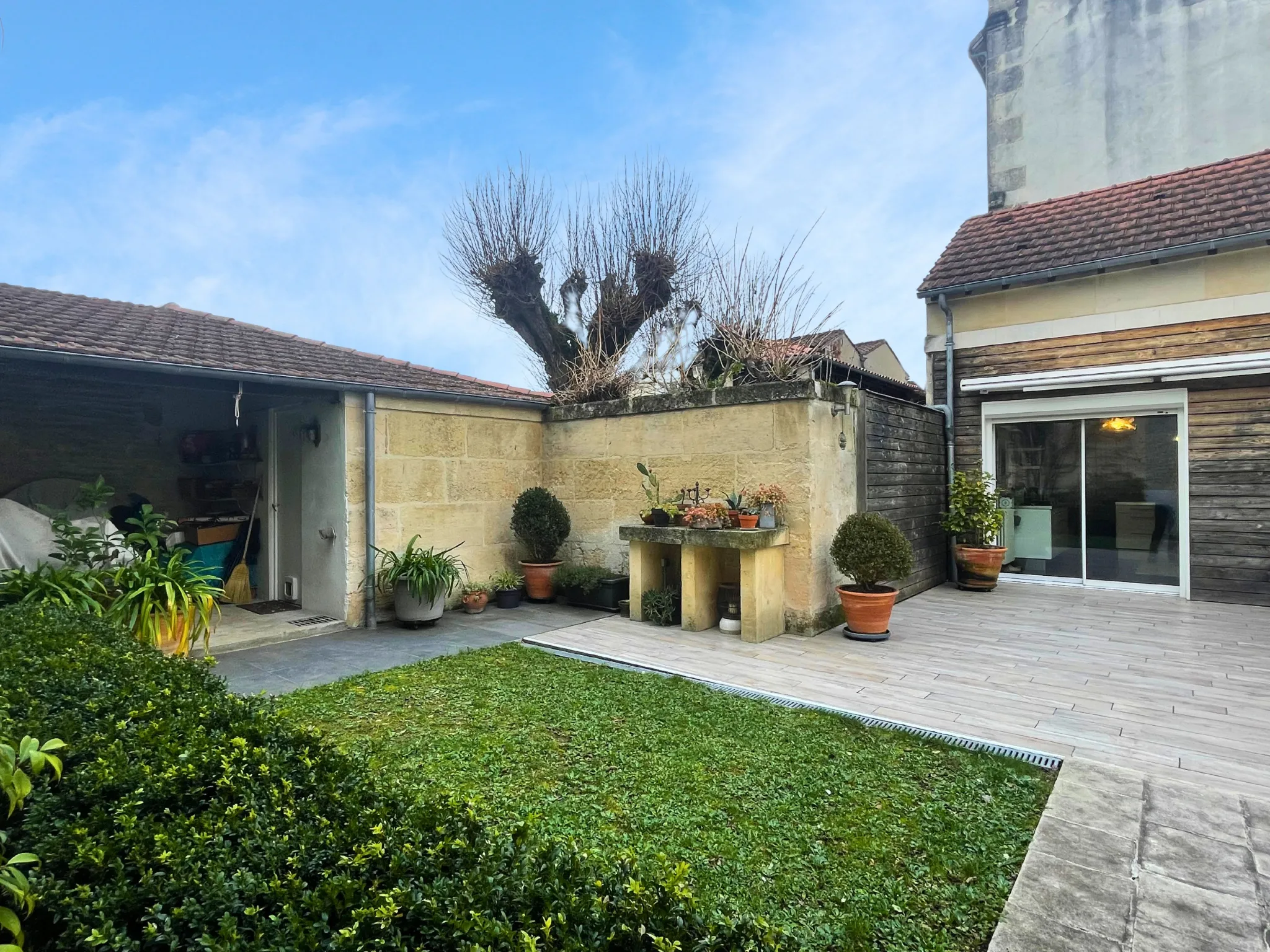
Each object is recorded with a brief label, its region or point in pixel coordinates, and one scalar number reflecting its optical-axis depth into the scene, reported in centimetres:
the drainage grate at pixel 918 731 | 330
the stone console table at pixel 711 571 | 580
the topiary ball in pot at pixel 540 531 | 759
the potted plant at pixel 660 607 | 653
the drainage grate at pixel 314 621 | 631
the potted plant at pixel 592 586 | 717
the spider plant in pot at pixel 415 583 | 634
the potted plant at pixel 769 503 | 595
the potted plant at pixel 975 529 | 809
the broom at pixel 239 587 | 738
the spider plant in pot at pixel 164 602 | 464
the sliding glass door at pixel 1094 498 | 771
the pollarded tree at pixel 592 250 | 1130
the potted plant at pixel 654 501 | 652
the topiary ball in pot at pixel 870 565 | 559
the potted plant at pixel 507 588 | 744
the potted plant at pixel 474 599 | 712
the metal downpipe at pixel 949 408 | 888
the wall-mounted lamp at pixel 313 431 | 673
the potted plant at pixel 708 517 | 613
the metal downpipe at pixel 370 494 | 637
